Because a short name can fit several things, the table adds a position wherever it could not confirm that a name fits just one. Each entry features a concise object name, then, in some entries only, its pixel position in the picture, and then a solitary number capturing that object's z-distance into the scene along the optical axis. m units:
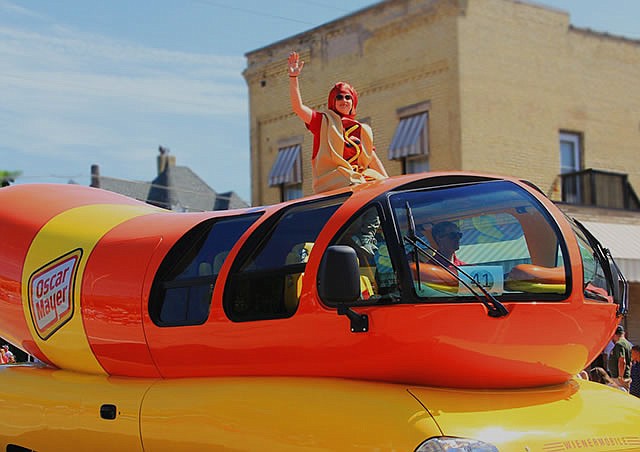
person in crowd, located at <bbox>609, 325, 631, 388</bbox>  11.11
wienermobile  4.27
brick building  17.17
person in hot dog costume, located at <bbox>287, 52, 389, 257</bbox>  6.08
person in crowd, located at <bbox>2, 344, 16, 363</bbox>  13.25
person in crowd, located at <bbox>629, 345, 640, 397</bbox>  9.93
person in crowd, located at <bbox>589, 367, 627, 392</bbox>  9.35
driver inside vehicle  4.50
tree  37.10
